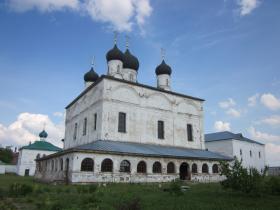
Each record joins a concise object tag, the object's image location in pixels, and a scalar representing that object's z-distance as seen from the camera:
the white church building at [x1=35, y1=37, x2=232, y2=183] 17.69
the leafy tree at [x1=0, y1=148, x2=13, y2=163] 61.84
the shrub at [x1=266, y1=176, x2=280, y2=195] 11.78
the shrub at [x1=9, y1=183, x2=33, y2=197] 10.25
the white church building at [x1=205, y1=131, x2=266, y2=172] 38.50
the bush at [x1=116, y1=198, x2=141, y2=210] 6.87
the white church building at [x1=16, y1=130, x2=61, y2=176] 44.75
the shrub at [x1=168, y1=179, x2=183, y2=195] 11.18
